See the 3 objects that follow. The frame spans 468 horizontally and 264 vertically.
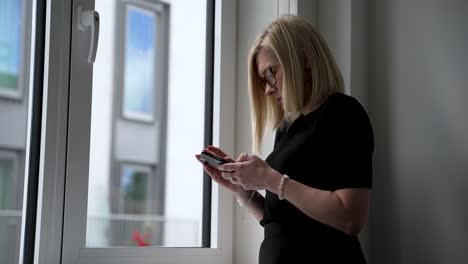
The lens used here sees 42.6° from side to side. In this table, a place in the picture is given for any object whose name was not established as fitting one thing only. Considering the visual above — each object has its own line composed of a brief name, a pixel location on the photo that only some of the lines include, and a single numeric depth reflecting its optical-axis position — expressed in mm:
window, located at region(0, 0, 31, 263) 1358
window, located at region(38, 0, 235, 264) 1392
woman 1263
